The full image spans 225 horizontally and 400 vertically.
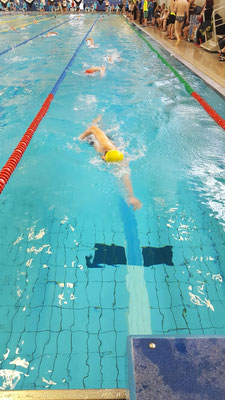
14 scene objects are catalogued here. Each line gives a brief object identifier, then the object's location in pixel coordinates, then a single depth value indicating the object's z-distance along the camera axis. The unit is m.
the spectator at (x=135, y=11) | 19.05
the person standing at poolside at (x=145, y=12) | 15.71
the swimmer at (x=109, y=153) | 3.19
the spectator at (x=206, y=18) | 8.81
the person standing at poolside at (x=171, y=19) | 10.59
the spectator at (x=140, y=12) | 16.71
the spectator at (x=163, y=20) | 13.55
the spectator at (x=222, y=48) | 7.37
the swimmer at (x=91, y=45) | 11.08
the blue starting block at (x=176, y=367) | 0.81
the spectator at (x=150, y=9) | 16.38
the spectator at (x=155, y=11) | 15.59
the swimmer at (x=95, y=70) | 7.62
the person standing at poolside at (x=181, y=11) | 9.67
